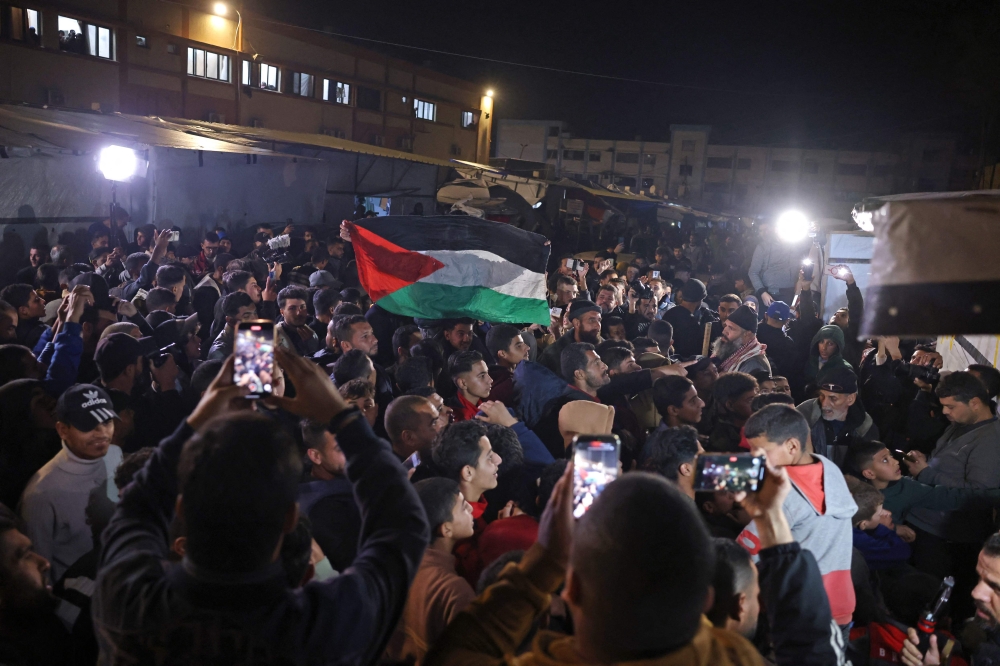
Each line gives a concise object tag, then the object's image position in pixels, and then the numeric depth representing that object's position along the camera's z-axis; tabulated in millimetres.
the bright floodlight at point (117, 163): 11688
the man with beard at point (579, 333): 8547
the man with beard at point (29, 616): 2779
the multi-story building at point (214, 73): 25031
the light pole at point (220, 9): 31000
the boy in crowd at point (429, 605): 2981
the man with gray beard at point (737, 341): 8250
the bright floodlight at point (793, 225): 16328
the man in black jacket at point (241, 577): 1854
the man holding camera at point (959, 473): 5551
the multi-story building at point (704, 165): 77312
